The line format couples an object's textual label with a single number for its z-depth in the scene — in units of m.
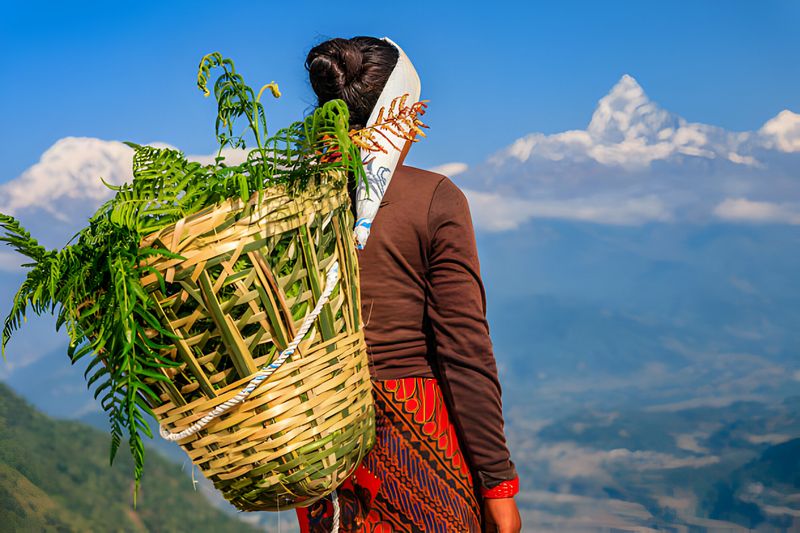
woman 3.39
